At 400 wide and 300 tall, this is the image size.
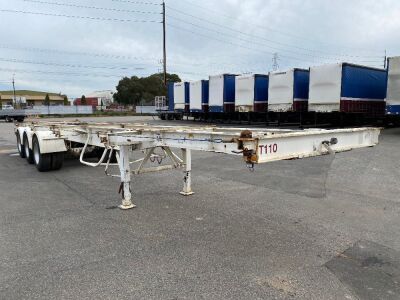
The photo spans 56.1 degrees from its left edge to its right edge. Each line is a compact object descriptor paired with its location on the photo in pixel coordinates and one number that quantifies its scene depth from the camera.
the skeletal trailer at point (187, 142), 3.98
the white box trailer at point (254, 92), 26.12
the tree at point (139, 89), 88.38
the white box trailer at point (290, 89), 23.05
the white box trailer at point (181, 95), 34.03
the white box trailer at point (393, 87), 17.86
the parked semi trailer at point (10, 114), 40.82
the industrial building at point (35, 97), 124.00
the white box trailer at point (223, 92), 28.56
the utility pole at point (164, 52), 44.84
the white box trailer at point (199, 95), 31.30
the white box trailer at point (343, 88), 20.08
